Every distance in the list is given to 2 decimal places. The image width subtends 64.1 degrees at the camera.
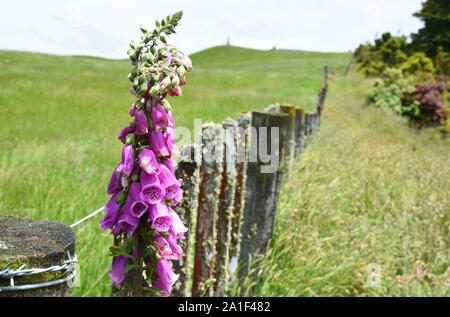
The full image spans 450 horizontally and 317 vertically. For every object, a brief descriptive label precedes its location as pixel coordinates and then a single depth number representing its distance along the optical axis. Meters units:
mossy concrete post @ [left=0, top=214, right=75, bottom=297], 0.97
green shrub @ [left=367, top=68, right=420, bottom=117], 18.24
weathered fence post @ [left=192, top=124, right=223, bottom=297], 2.30
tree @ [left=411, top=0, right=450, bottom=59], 30.17
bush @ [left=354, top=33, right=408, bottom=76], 32.44
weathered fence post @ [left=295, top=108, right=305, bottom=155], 5.25
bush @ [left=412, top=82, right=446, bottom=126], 17.33
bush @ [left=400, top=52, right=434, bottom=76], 25.41
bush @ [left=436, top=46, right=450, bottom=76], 27.80
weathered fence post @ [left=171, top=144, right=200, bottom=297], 2.04
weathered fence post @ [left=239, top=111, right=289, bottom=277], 2.97
